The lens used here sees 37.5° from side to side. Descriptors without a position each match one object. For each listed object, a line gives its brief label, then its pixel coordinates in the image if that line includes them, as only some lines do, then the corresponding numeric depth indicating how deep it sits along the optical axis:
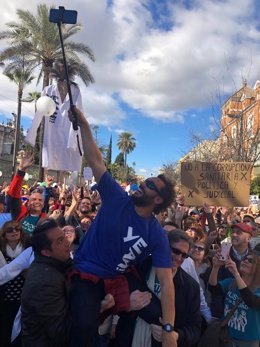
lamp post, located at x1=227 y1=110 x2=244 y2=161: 16.83
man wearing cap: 4.59
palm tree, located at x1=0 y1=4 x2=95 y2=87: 18.86
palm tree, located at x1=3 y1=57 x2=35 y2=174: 20.33
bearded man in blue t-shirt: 2.42
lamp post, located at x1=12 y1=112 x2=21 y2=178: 24.65
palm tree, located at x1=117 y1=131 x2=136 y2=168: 82.69
